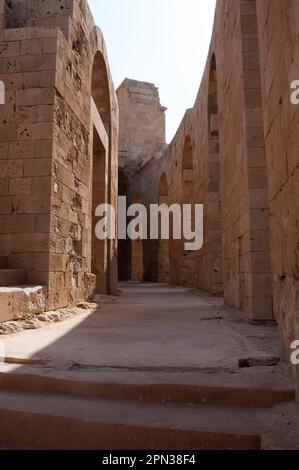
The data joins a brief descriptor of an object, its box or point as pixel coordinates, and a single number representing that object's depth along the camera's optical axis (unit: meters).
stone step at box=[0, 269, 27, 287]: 4.23
